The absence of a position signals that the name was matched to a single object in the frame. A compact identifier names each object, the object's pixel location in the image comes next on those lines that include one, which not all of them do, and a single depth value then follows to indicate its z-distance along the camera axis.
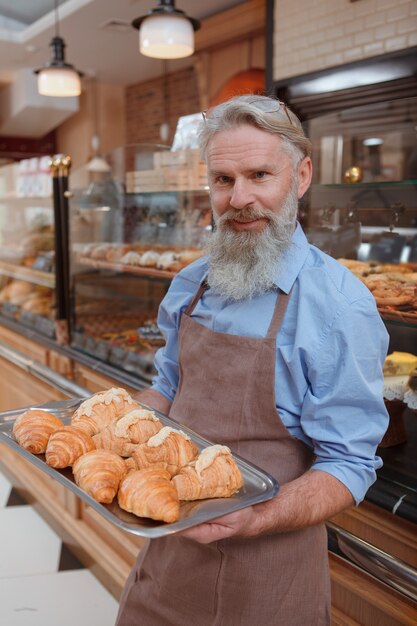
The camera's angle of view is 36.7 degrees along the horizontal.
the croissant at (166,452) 1.28
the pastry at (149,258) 2.99
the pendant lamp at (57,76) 4.36
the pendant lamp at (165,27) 3.36
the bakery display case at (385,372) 1.70
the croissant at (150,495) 1.08
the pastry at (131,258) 3.11
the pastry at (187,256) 2.83
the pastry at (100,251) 3.35
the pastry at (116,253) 3.25
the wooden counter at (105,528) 1.74
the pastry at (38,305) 4.04
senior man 1.24
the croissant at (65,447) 1.29
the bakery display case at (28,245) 3.92
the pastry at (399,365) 1.97
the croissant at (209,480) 1.17
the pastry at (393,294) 1.89
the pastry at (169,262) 2.83
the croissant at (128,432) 1.35
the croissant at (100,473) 1.17
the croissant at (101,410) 1.43
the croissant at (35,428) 1.35
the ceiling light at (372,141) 3.82
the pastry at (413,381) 1.90
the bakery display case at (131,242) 2.88
